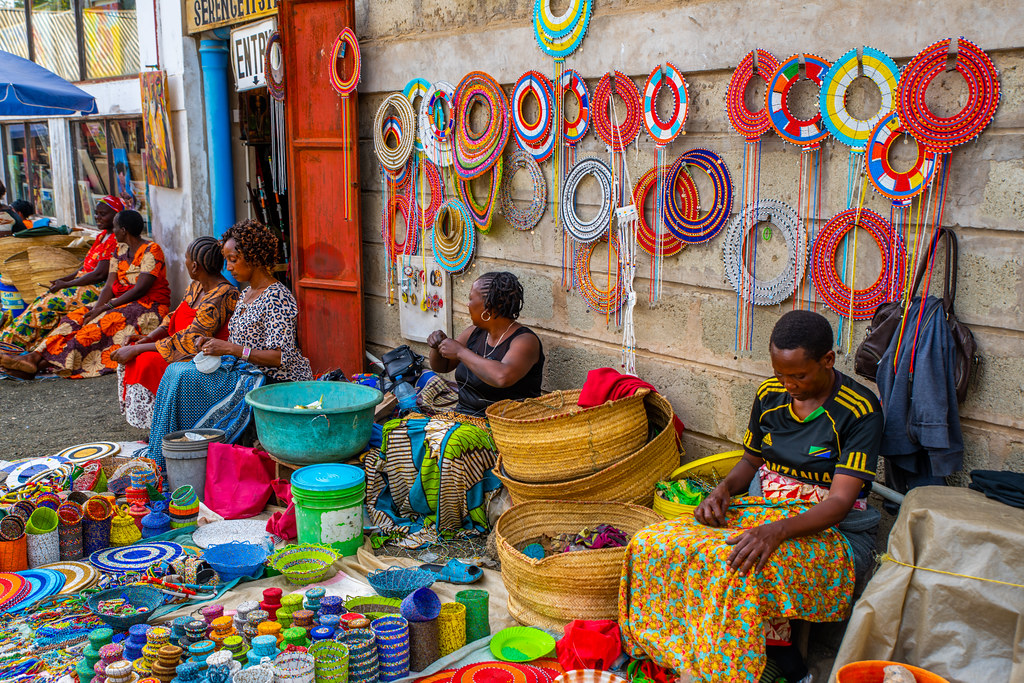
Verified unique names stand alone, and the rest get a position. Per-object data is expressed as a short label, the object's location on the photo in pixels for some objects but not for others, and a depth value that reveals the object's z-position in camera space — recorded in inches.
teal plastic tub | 176.6
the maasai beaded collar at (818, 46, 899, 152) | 131.9
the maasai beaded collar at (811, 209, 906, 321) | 135.3
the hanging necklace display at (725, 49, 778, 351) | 146.9
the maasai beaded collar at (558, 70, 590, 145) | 179.2
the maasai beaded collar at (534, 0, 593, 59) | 177.5
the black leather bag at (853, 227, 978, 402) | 126.3
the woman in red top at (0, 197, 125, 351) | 326.0
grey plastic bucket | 194.1
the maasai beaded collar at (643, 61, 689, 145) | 159.3
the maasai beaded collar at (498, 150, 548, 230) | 191.6
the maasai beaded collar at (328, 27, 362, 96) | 228.7
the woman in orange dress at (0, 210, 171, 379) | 309.7
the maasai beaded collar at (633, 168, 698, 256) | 163.3
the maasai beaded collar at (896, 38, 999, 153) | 122.0
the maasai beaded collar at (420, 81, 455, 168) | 212.1
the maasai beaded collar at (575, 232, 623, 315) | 177.8
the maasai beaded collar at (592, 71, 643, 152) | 169.5
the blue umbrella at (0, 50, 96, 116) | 324.5
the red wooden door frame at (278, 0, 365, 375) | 237.9
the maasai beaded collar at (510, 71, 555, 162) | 186.1
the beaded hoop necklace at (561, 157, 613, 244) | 177.6
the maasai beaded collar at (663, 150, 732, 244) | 157.0
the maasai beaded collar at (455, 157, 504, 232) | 200.6
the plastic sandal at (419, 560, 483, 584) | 155.6
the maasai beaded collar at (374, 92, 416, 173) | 222.1
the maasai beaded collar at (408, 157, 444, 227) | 219.1
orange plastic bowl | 106.7
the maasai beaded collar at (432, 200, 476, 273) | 212.2
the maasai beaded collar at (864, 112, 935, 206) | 130.1
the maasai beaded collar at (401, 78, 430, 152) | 217.3
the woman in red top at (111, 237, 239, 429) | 220.4
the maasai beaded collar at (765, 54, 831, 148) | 140.6
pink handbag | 193.0
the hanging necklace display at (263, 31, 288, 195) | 251.9
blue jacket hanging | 125.6
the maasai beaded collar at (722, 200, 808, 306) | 147.8
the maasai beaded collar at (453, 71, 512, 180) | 196.7
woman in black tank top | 177.9
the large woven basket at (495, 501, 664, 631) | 133.3
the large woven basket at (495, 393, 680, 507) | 150.6
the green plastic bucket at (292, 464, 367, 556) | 165.8
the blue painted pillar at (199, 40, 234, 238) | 310.2
